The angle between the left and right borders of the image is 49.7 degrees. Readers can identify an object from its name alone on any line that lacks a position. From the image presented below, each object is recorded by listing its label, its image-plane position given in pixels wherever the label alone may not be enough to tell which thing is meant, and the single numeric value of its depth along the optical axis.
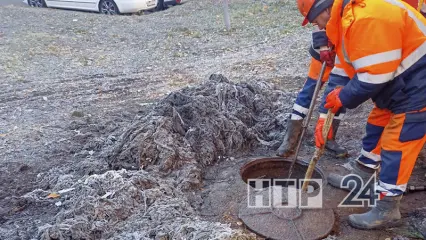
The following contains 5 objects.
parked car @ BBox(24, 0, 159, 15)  11.86
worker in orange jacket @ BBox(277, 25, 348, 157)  4.07
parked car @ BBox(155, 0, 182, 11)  13.14
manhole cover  3.18
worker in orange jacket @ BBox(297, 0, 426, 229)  2.63
